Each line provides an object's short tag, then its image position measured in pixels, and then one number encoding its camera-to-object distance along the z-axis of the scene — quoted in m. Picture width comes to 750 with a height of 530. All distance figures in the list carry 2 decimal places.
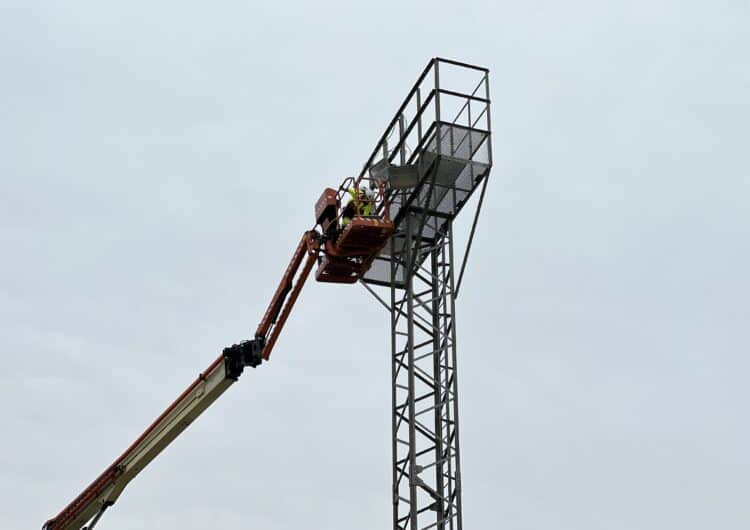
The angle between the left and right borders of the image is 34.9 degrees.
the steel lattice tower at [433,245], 27.06
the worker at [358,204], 28.12
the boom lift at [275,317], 28.30
